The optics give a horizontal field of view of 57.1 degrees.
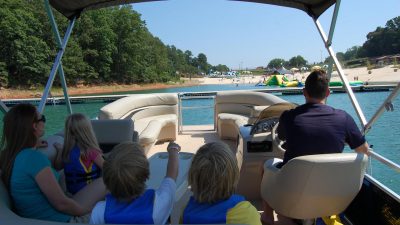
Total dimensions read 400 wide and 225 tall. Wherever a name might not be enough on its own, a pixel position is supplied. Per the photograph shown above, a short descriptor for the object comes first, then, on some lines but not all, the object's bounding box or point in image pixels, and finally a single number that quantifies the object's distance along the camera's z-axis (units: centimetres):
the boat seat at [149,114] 516
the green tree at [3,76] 3450
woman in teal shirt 165
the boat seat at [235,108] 609
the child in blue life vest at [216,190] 125
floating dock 1671
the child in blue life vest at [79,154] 209
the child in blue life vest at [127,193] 125
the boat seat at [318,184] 197
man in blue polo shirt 217
